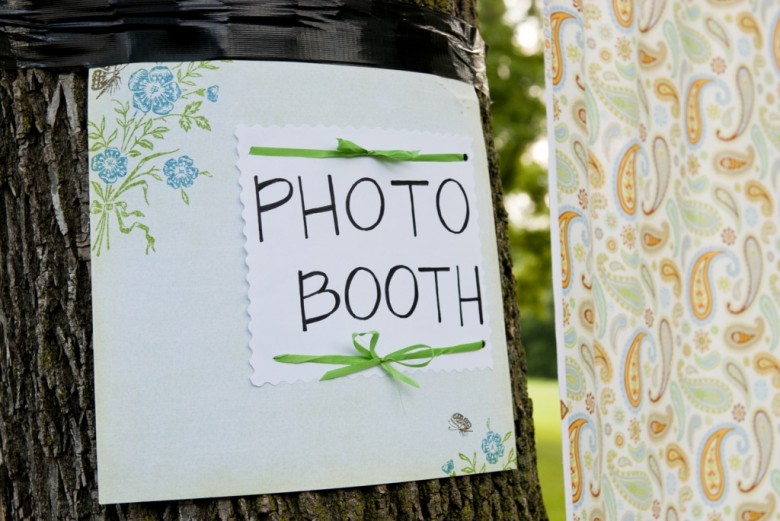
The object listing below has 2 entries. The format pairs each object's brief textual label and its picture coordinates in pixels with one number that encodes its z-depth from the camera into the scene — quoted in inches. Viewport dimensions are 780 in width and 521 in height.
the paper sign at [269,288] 65.6
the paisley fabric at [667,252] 67.9
